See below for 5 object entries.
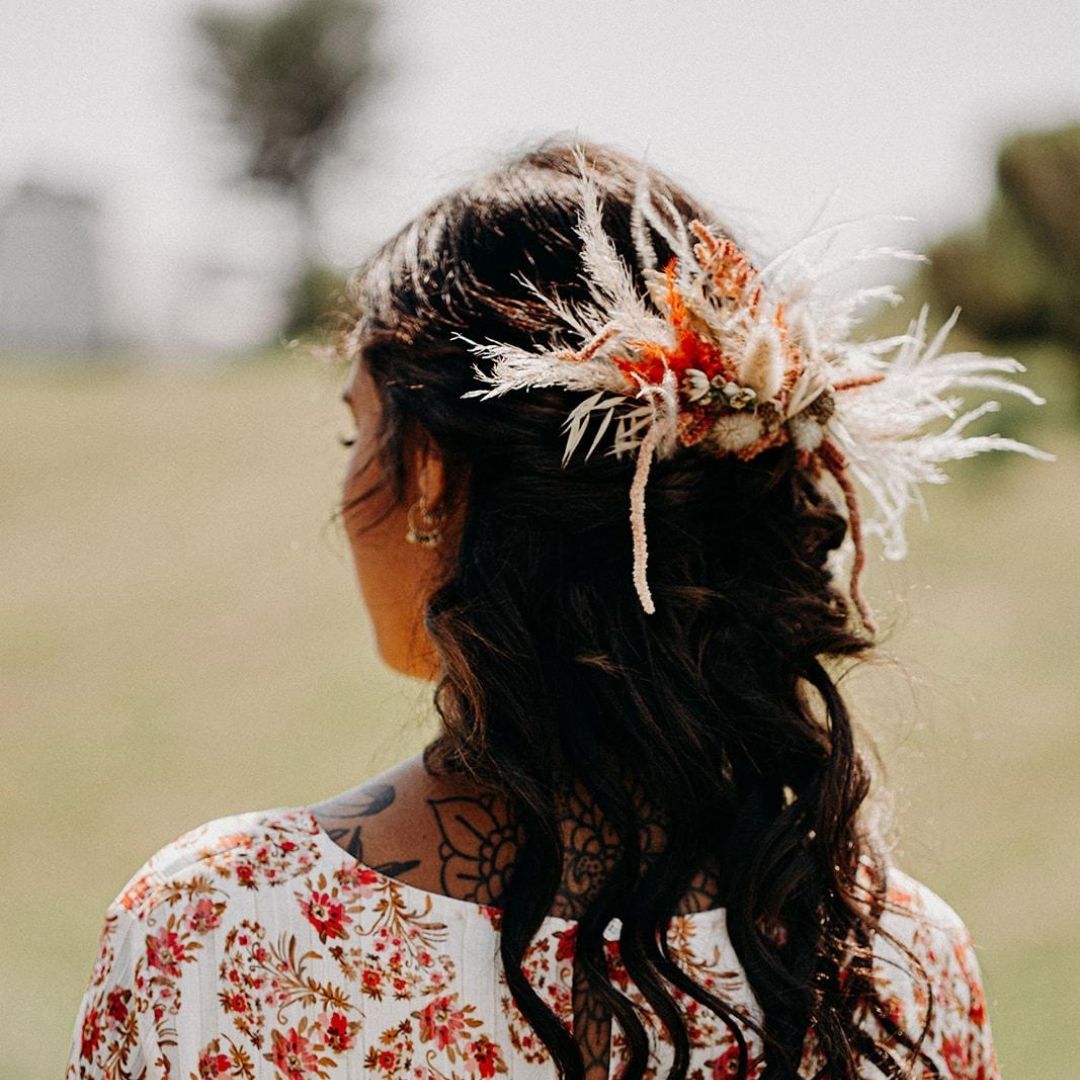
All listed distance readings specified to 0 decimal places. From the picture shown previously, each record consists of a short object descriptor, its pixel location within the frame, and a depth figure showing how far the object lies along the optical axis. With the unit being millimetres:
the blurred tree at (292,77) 33594
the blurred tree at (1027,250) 10750
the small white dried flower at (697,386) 1391
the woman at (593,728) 1264
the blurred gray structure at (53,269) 27234
